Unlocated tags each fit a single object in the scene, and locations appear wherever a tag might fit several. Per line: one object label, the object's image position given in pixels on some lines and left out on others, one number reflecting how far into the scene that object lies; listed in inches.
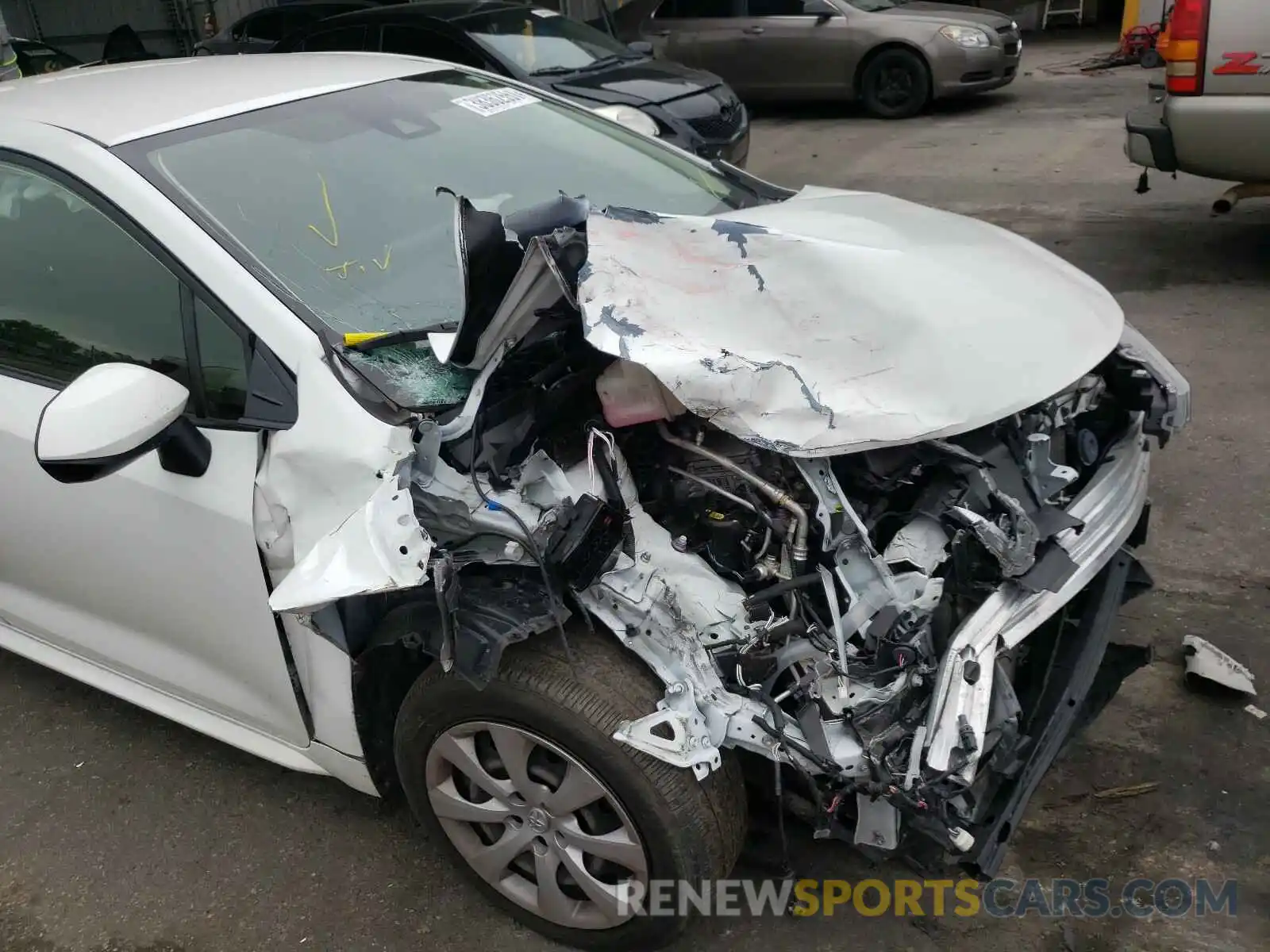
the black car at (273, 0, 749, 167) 269.7
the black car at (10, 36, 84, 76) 289.7
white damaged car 73.6
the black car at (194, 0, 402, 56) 331.3
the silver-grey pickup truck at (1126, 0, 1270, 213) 183.5
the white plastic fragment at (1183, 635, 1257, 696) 106.9
